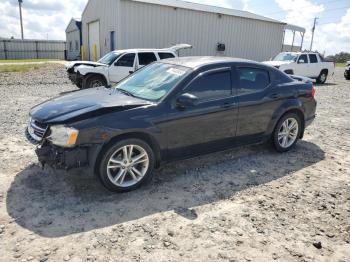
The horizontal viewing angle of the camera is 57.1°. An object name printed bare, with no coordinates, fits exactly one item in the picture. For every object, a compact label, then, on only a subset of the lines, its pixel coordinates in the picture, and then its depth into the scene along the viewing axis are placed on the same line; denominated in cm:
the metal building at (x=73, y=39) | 2891
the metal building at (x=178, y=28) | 1897
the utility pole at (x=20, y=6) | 5178
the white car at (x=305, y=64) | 1583
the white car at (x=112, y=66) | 1099
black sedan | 370
